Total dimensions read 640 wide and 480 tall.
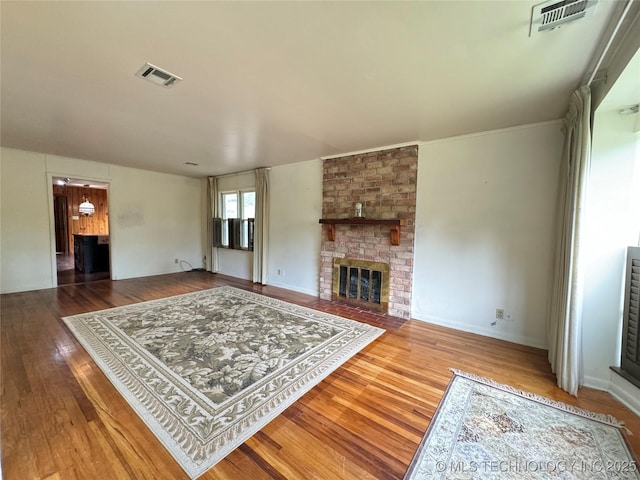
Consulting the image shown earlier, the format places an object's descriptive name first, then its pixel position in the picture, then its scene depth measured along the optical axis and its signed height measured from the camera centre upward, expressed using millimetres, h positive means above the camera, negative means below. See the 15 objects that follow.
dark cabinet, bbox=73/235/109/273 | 6410 -767
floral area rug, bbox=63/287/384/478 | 1668 -1287
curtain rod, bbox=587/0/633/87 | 1323 +1133
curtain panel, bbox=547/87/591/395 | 2035 -245
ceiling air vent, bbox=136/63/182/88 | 1947 +1171
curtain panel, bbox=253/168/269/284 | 5391 +20
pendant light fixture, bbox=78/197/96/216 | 8402 +495
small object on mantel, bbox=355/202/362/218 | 3992 +246
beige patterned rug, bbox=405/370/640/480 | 1413 -1326
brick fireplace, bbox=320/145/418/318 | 3744 +216
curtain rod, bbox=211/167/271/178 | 5605 +1220
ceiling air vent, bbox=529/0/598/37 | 1334 +1161
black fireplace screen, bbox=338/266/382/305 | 4055 -947
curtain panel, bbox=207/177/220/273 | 6633 +243
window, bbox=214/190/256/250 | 6059 +113
